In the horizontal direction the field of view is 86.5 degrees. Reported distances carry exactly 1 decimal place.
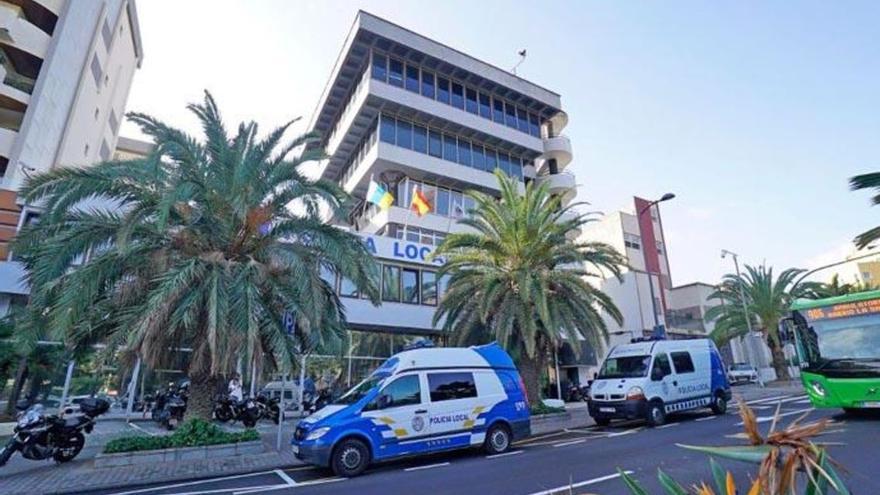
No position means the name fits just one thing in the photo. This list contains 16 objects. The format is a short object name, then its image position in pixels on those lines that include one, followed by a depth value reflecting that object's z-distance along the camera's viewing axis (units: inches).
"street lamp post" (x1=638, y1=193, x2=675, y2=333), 723.4
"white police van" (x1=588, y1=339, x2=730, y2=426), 534.0
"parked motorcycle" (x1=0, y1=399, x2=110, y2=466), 374.0
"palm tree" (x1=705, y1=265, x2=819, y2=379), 1191.6
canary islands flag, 900.0
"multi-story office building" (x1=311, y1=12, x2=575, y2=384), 1176.8
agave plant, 62.8
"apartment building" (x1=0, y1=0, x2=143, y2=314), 890.7
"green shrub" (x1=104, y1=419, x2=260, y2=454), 397.7
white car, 1441.9
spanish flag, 943.0
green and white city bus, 422.9
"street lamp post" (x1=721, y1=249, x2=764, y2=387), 1178.0
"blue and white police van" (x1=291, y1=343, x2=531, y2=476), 354.6
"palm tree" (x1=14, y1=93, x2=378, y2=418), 402.3
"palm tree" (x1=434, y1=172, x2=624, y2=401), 618.2
